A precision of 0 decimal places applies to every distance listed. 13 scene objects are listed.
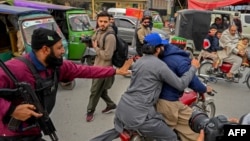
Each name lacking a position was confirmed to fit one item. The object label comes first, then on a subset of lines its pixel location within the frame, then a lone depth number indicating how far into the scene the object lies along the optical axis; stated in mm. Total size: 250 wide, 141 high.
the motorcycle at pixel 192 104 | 3314
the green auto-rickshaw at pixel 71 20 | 10031
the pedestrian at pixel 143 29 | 7156
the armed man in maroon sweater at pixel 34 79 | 2219
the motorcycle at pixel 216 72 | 7547
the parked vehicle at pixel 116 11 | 20164
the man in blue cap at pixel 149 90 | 3074
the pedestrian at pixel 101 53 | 4703
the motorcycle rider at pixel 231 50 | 7379
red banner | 10152
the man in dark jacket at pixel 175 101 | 3262
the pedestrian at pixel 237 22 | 13333
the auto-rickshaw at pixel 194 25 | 11531
